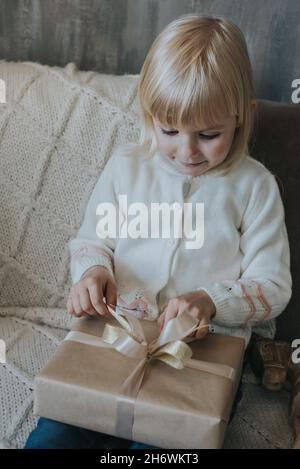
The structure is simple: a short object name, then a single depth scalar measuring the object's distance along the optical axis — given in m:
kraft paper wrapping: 0.83
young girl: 0.98
